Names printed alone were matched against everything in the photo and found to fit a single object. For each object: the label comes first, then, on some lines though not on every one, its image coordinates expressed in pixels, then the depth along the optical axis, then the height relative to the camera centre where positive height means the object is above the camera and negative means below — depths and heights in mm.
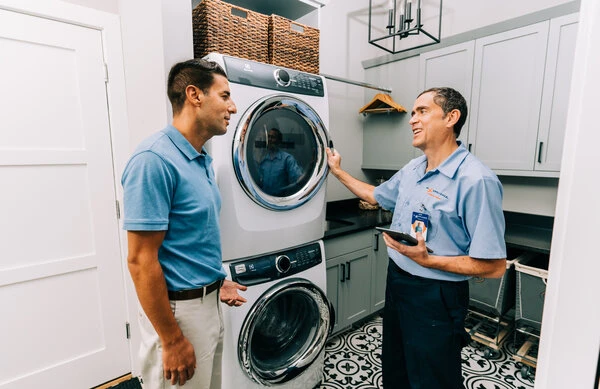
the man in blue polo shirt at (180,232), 918 -250
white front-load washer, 1417 -904
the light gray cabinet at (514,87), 2021 +515
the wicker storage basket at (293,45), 1658 +641
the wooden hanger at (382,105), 2773 +491
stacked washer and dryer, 1382 -339
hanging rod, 2588 +657
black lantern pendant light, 2957 +1393
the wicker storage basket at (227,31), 1438 +622
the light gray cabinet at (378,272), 2490 -975
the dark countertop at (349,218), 2222 -534
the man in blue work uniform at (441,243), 1240 -363
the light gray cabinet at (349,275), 2182 -907
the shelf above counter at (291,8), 1868 +948
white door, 1616 -330
